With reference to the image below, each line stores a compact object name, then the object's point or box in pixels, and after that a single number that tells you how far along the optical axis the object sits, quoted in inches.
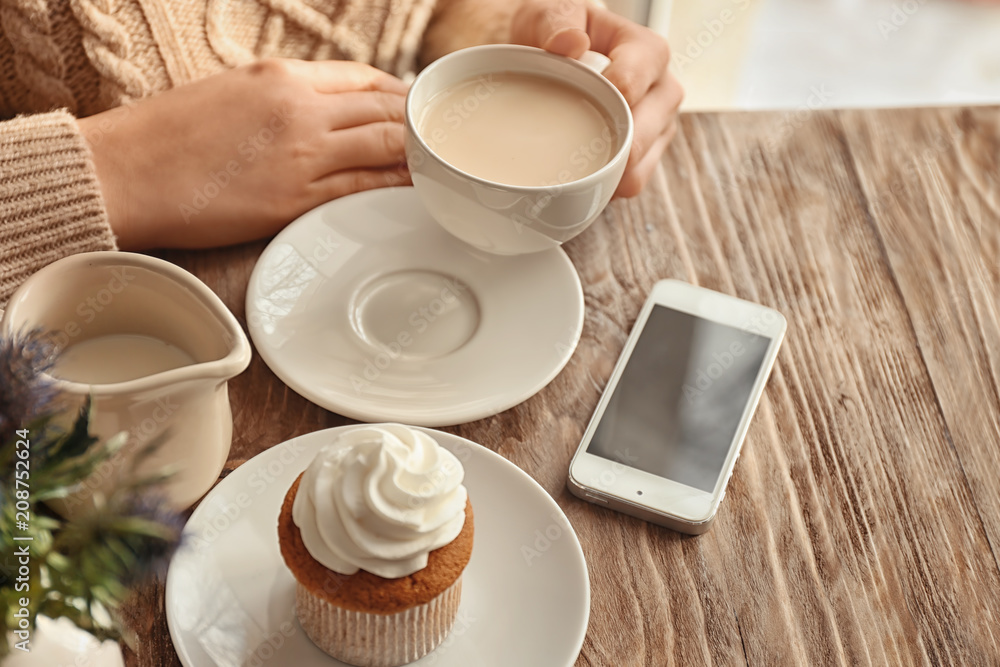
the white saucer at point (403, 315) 27.5
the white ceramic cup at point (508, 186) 26.8
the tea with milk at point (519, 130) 28.6
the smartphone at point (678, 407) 26.3
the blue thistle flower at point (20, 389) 14.0
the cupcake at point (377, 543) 20.5
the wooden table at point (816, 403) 24.7
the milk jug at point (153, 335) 20.6
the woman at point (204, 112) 28.6
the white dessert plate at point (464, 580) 21.6
